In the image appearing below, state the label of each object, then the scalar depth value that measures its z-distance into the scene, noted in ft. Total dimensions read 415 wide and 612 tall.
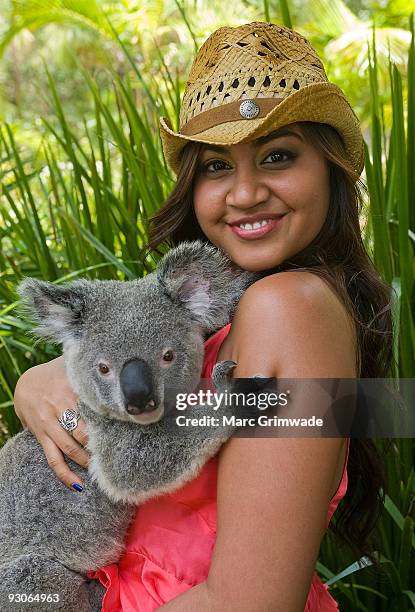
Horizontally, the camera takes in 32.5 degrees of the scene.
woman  4.07
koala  4.71
